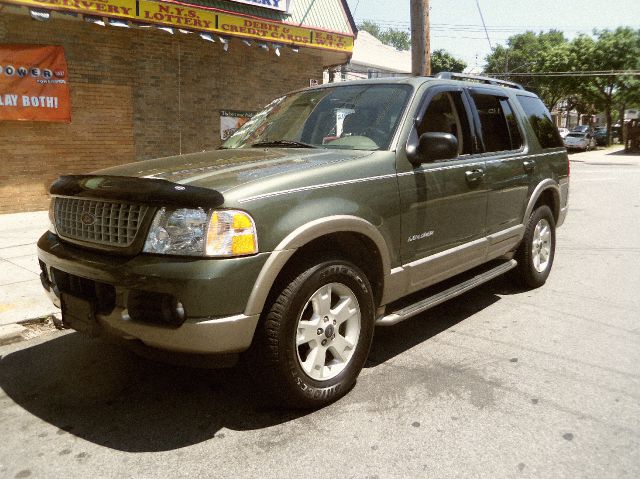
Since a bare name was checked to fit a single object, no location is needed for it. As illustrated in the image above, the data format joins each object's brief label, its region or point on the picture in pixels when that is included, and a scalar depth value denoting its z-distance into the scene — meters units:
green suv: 2.70
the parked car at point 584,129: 42.42
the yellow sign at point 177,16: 10.14
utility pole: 10.06
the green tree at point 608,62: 38.97
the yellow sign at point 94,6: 8.93
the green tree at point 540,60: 43.59
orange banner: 9.66
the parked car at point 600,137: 46.83
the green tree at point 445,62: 45.91
